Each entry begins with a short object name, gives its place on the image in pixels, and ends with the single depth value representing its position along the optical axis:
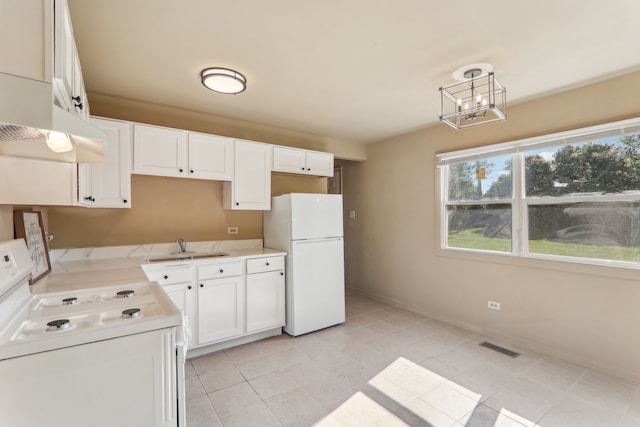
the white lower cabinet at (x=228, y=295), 2.73
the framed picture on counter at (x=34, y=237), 1.83
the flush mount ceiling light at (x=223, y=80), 2.37
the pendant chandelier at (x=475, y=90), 2.20
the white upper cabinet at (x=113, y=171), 2.52
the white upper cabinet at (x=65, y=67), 1.09
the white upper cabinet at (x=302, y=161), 3.58
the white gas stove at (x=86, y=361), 1.02
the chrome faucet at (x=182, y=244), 3.15
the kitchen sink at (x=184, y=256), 2.92
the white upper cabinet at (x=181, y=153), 2.76
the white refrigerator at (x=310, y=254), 3.33
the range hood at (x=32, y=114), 0.84
